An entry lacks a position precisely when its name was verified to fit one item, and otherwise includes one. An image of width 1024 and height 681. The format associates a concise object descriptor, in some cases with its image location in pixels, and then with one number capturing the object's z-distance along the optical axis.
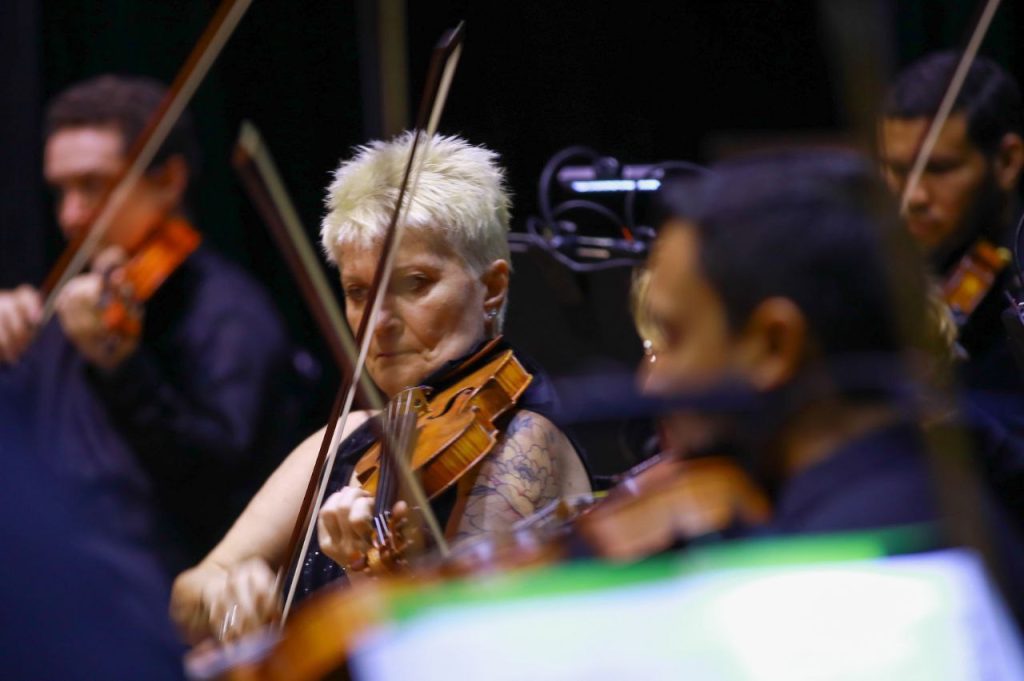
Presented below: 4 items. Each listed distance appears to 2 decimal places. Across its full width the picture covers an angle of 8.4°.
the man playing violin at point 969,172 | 7.04
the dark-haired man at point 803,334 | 6.28
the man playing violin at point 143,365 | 6.89
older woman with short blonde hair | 6.70
